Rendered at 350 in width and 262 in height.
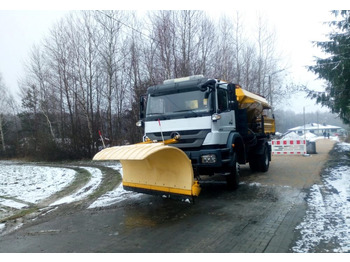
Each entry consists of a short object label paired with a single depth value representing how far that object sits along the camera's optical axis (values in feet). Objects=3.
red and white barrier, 55.67
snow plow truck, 17.92
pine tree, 37.81
